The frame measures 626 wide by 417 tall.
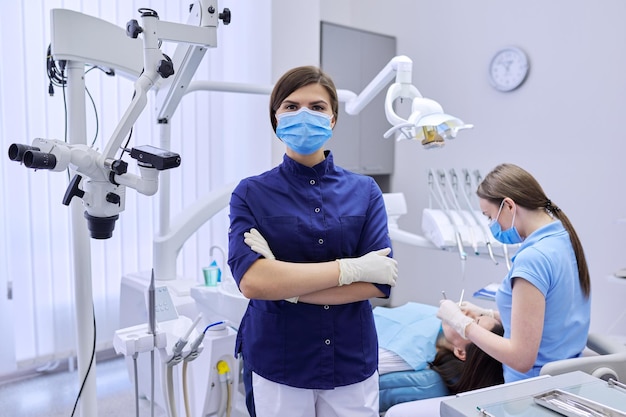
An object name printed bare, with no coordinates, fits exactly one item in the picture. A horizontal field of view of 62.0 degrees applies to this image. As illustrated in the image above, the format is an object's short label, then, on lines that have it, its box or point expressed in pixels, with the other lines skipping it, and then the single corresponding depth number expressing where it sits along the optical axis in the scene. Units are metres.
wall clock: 3.06
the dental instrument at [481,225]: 2.03
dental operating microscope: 1.08
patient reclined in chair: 1.76
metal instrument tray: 0.84
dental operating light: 1.69
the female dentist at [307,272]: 1.19
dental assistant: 1.38
